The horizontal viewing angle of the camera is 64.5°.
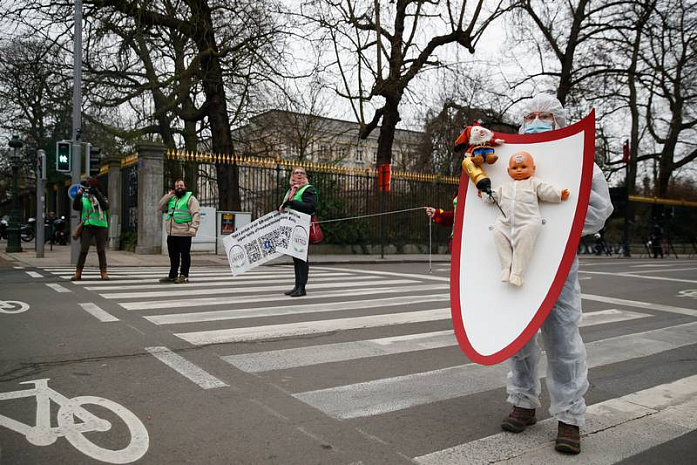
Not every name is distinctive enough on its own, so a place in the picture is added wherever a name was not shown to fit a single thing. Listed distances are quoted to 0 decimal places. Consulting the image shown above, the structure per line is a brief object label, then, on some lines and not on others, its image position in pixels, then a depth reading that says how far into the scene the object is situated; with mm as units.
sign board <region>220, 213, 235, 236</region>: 17594
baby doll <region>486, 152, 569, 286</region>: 3223
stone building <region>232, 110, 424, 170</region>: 26656
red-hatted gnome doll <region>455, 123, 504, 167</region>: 3441
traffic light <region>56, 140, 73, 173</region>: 13273
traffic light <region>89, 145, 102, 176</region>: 13672
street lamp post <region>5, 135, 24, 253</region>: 17234
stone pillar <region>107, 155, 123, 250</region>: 19094
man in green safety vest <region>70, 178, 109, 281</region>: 9867
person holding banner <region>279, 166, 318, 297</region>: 8531
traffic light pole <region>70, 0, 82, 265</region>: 13180
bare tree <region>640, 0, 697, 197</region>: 23030
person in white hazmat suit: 3111
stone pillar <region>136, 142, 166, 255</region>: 16672
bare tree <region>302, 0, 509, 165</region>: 20750
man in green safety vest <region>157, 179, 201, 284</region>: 9727
